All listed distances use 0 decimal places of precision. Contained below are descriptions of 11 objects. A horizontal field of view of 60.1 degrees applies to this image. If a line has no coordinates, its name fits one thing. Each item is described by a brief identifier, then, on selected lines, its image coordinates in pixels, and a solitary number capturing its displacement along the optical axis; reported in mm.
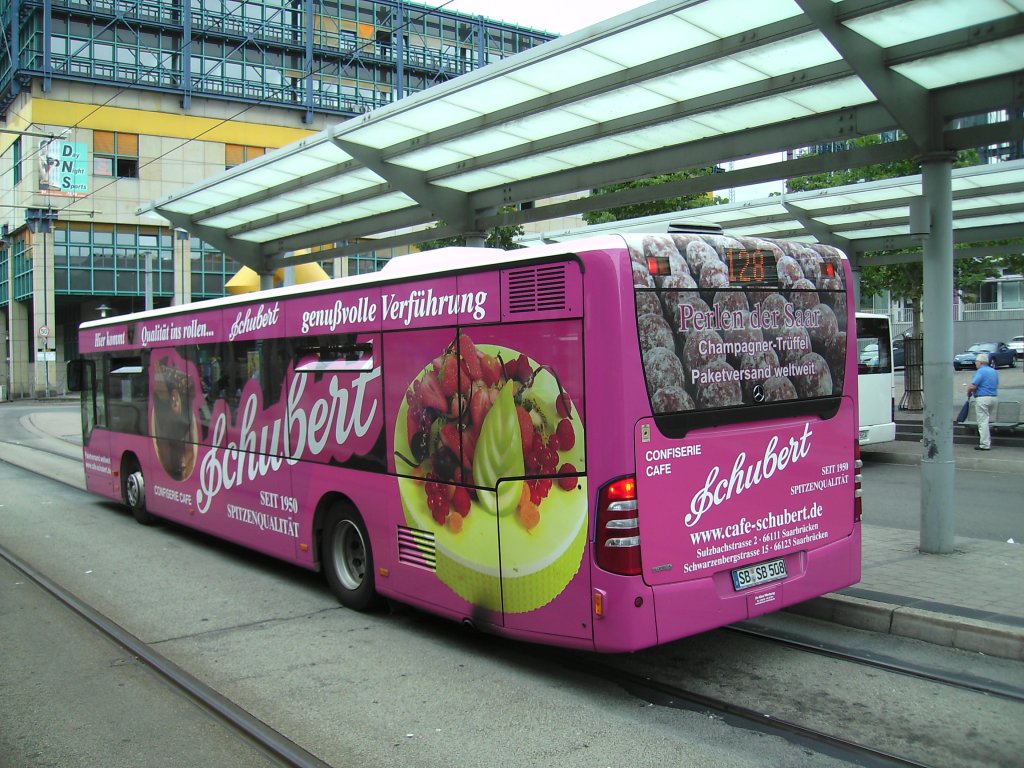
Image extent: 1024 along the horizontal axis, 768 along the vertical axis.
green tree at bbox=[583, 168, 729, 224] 30047
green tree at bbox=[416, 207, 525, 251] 26136
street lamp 42406
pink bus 5211
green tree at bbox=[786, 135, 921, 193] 25609
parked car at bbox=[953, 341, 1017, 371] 45909
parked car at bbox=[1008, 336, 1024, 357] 49719
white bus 16141
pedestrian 15938
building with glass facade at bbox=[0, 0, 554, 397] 44938
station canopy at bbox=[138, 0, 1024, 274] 7340
